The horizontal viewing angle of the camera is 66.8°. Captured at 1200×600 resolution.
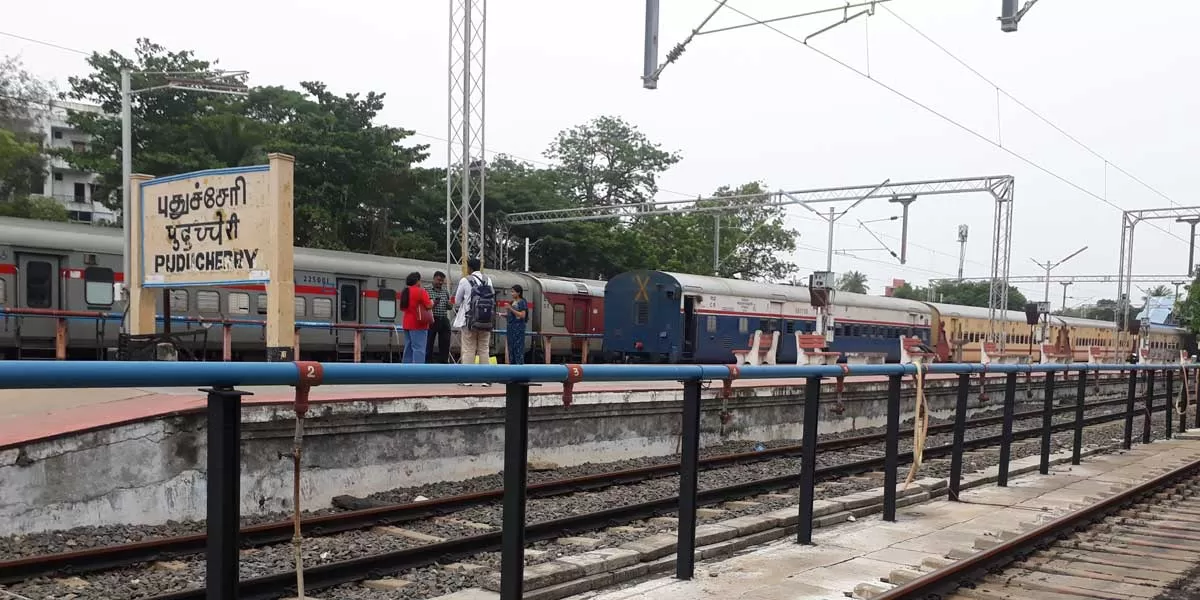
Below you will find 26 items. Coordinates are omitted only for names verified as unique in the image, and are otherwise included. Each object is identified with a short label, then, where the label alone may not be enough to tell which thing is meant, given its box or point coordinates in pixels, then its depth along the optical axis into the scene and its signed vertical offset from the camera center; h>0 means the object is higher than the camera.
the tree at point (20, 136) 38.31 +5.94
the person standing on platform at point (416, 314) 12.12 -0.63
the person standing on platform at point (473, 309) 12.04 -0.53
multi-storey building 60.88 +5.74
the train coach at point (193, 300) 15.80 -0.78
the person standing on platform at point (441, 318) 13.30 -0.74
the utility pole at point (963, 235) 53.17 +2.78
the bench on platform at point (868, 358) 24.03 -2.33
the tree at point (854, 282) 97.88 -0.28
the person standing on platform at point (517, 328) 13.57 -0.89
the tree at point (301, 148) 31.53 +4.06
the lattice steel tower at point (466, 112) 16.52 +2.91
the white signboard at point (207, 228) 10.62 +0.40
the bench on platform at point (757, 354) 19.36 -1.71
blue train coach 24.28 -1.18
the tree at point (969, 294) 91.62 -1.19
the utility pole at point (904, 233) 32.50 +1.80
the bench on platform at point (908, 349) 18.09 -1.50
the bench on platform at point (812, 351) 18.71 -1.51
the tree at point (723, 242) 46.78 +1.91
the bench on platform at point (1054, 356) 27.91 -2.18
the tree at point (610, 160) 53.84 +6.72
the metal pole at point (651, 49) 12.88 +3.22
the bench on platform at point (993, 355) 24.89 -1.97
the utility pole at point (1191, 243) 35.38 +1.86
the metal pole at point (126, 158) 15.04 +1.86
